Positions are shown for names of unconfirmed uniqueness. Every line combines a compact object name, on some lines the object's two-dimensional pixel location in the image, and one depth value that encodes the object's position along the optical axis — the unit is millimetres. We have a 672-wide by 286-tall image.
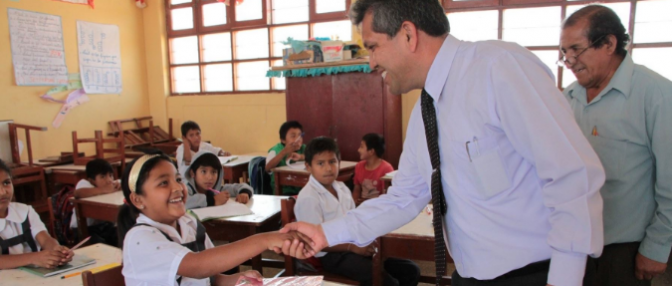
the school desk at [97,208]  2951
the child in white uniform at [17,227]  2033
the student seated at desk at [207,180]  2881
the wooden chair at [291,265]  2191
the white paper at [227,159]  4688
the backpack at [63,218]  3361
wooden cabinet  4559
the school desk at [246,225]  2451
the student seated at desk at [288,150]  4090
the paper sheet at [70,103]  5984
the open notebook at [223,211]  2497
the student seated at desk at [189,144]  4547
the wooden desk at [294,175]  3842
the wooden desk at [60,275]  1650
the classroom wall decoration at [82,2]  5893
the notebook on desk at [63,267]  1723
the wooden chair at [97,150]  5121
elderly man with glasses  1309
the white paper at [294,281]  1258
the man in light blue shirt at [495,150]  813
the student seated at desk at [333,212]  2264
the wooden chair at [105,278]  1316
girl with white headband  1368
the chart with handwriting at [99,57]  6199
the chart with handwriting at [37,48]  5445
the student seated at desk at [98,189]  3191
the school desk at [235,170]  4465
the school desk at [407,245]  1979
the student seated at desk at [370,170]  3643
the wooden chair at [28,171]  4730
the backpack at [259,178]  4387
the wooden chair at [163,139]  6512
